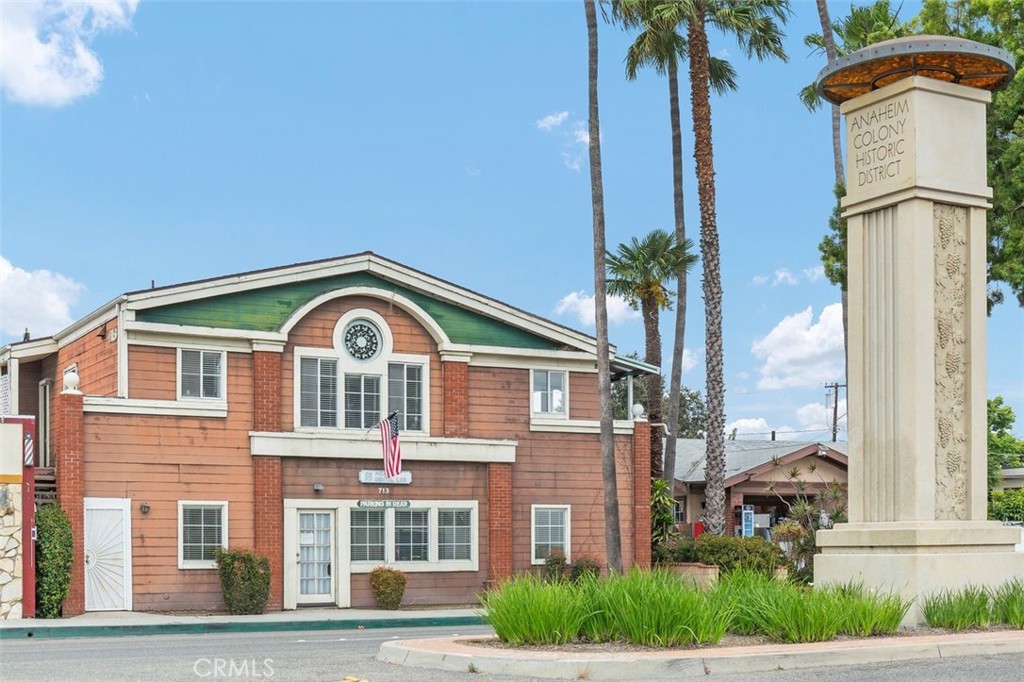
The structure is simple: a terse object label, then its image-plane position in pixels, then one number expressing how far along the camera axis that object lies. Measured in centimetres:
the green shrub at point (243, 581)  2719
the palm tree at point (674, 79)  3947
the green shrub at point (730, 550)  3095
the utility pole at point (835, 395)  7281
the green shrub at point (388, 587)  2892
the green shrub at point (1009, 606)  1523
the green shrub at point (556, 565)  3106
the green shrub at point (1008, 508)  5200
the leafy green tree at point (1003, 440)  6704
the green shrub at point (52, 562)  2564
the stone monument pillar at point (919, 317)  1619
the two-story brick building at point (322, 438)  2711
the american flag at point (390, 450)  2856
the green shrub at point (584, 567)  3068
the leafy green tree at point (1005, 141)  3167
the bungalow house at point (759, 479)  4347
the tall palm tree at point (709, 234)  3431
